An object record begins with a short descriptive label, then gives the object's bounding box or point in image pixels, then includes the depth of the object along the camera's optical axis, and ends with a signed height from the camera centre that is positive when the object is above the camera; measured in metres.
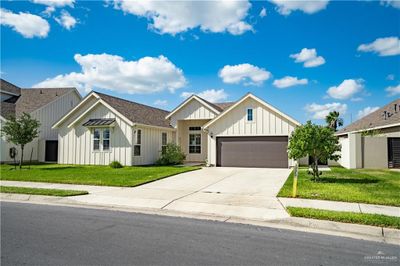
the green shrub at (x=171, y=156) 23.89 -0.87
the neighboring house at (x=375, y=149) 20.17 -0.20
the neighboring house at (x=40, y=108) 26.94 +3.33
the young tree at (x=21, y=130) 19.80 +0.86
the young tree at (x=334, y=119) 47.76 +4.16
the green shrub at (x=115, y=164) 20.38 -1.30
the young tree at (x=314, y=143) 13.18 +0.11
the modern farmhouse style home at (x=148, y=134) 21.34 +0.74
